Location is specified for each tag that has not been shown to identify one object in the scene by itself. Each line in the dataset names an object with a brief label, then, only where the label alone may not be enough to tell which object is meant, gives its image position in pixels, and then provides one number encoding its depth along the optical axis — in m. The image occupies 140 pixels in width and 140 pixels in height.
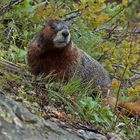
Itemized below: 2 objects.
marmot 11.11
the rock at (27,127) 7.17
